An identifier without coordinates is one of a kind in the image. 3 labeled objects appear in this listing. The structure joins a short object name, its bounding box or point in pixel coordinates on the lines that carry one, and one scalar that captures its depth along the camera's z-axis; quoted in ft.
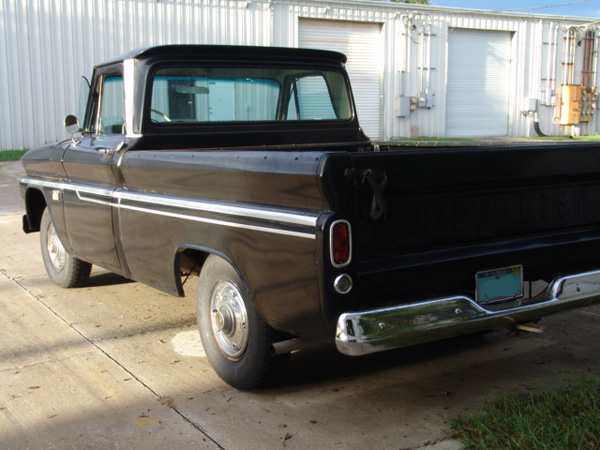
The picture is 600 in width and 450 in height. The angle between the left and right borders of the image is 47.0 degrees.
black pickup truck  9.79
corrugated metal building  55.93
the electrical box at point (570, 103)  80.84
